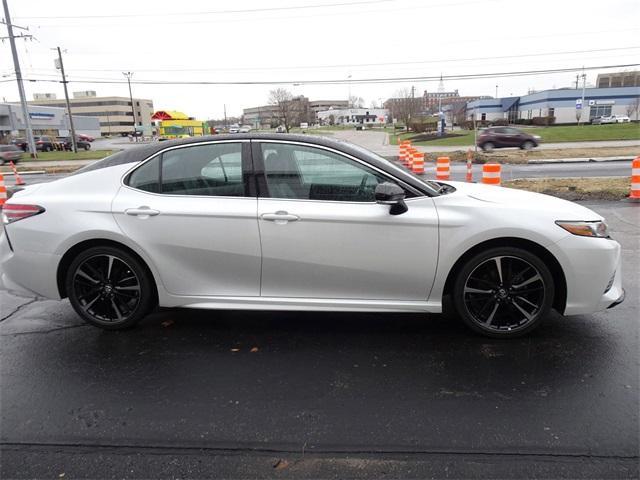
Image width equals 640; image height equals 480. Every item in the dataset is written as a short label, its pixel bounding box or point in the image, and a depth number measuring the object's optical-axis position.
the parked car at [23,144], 47.88
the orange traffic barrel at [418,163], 16.88
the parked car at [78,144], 52.06
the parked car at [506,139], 28.95
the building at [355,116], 125.25
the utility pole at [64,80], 40.81
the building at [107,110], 134.50
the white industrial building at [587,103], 69.88
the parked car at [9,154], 34.50
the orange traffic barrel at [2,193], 11.61
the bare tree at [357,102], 142.18
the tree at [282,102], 74.44
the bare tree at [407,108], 72.38
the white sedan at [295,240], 3.61
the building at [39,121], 72.44
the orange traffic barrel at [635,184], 9.54
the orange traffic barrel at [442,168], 12.82
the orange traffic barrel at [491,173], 9.30
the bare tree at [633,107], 70.06
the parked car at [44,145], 48.34
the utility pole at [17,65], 34.59
